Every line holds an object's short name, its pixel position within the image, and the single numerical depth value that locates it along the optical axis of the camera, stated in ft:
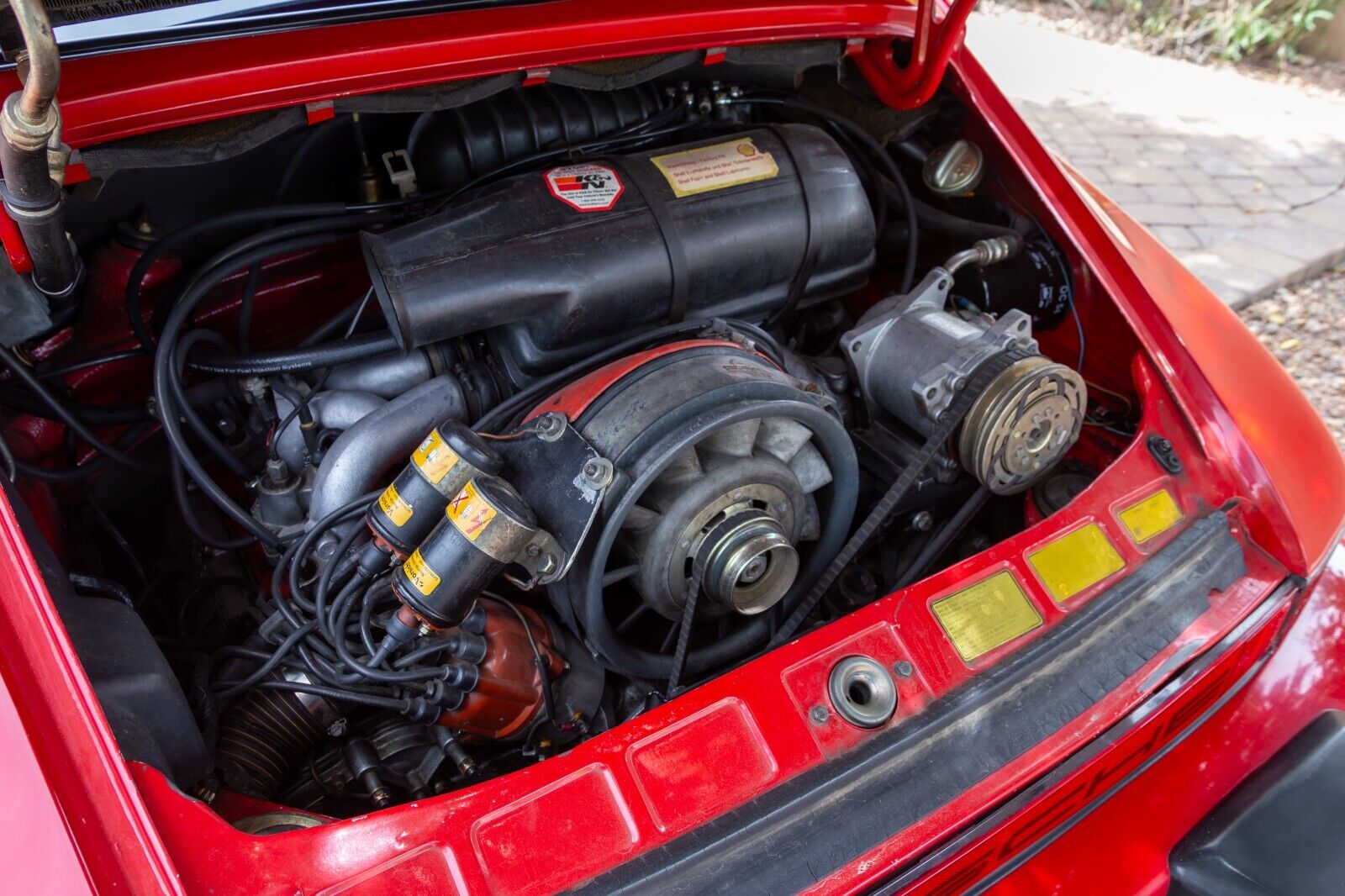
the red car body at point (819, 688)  2.87
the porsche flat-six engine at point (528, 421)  3.95
